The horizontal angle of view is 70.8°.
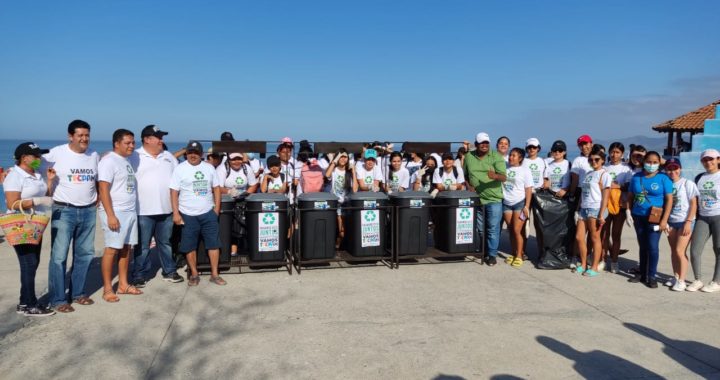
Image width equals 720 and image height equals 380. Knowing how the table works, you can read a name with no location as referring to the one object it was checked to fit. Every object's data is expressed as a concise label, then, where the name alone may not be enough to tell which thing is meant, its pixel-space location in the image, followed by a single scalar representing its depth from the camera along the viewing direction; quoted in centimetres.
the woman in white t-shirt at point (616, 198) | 674
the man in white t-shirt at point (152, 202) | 591
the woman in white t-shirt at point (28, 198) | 470
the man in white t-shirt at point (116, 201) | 516
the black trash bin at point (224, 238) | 651
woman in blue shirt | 608
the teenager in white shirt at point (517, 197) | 722
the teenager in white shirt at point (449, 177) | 806
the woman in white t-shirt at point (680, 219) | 599
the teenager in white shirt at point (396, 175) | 839
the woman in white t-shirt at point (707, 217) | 589
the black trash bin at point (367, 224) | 684
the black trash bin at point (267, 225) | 645
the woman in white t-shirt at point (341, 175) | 772
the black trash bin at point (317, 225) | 664
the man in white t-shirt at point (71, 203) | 494
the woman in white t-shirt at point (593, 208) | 657
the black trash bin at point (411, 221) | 700
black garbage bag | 715
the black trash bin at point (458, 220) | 718
